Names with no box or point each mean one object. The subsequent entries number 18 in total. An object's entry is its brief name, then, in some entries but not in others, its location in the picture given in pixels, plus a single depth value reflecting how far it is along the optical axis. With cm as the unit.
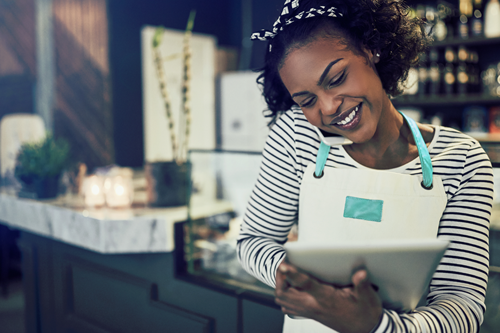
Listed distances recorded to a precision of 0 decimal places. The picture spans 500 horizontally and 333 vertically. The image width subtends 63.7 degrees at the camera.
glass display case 151
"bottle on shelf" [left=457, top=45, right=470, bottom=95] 314
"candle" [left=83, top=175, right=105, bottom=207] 190
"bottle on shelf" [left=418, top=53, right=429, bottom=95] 325
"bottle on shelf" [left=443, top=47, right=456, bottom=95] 317
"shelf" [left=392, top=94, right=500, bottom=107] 300
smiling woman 79
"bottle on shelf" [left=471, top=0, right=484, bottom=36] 305
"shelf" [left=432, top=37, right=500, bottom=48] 298
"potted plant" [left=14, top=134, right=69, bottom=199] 207
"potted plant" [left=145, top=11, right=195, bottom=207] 174
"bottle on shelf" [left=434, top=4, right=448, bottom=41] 315
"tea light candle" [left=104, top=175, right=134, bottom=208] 186
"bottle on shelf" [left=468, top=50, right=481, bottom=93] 319
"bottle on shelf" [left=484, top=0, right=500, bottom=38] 295
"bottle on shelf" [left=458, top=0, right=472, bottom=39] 309
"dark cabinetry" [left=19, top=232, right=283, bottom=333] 139
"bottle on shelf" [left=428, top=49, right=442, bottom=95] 321
